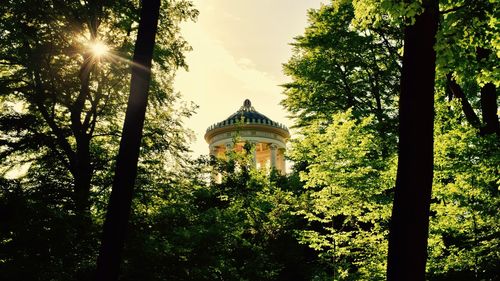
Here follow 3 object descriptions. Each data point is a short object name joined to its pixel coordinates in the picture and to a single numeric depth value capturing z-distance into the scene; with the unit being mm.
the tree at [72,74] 10148
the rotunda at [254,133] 38844
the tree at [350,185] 10688
